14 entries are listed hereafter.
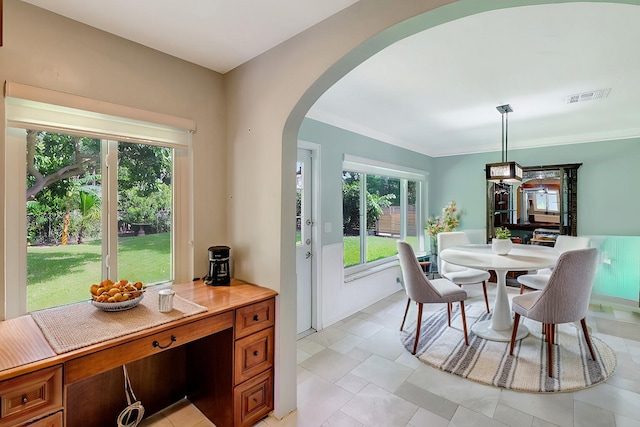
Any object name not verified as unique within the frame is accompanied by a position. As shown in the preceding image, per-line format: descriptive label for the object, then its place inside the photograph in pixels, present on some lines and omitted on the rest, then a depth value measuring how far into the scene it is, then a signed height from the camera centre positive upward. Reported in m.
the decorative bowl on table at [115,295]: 1.57 -0.44
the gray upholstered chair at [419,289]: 2.76 -0.72
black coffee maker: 2.05 -0.36
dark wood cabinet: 4.39 +0.11
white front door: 3.14 -0.28
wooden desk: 1.15 -0.75
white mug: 1.60 -0.47
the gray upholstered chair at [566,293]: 2.31 -0.65
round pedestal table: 2.72 -0.48
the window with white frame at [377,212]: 3.92 +0.00
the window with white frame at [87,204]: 1.57 +0.06
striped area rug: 2.28 -1.27
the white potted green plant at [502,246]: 3.19 -0.36
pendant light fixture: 3.11 +0.44
